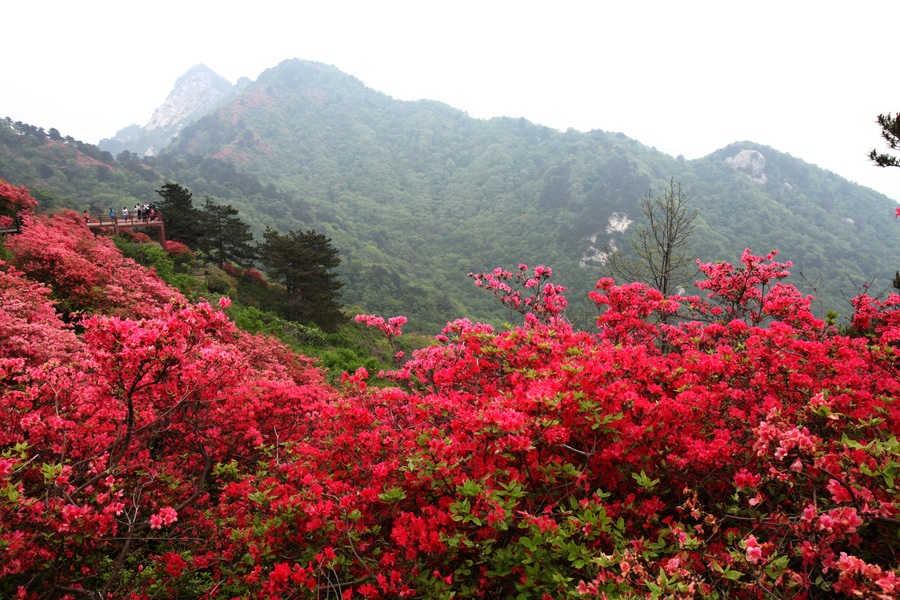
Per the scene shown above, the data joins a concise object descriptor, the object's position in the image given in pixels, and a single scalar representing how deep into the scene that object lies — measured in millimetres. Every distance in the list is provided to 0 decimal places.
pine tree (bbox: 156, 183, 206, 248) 21375
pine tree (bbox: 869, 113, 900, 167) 5445
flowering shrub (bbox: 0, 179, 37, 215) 13273
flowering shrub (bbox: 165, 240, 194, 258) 18695
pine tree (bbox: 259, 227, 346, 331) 19828
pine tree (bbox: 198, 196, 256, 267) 22247
